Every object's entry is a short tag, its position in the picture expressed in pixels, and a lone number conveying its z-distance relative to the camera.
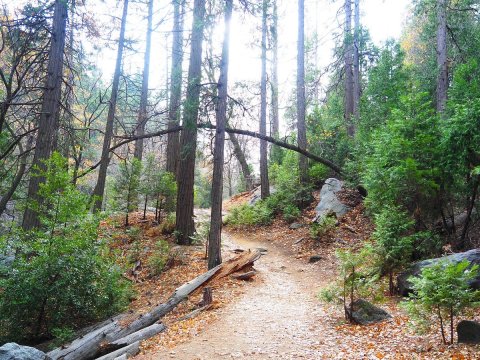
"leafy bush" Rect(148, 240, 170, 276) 10.11
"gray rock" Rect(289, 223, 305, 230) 13.86
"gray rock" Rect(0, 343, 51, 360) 4.92
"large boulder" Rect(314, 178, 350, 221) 13.17
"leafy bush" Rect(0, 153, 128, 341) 6.62
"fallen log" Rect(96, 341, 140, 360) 5.61
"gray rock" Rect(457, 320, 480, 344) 4.33
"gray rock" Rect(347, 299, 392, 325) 5.88
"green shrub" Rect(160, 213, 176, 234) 12.63
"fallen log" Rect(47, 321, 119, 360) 5.86
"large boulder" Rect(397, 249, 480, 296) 6.02
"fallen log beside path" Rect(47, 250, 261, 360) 5.84
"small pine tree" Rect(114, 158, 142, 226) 13.46
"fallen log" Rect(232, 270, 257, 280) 8.88
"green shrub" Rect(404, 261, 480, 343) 4.30
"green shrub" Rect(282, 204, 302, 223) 14.63
